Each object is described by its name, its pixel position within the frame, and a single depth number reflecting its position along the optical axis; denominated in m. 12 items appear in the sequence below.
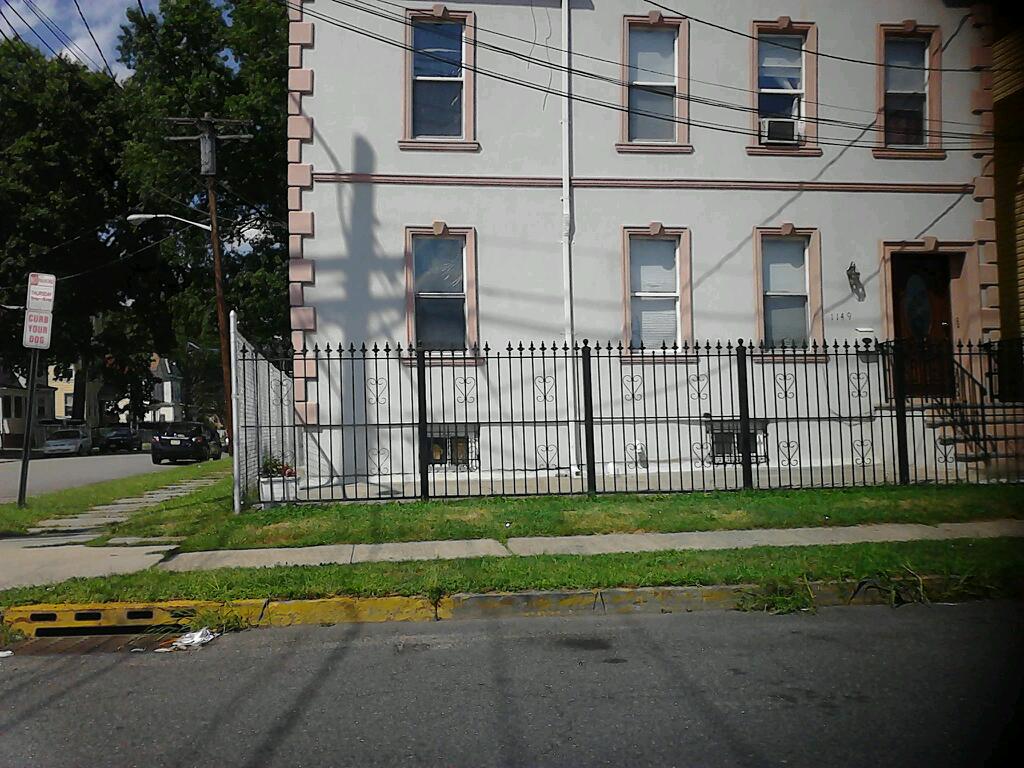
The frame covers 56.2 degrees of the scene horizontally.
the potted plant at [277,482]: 12.23
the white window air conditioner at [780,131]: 15.23
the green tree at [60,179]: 34.78
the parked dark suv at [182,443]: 34.50
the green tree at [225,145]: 25.81
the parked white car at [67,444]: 46.41
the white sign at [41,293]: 13.23
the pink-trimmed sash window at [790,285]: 15.12
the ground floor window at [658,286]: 14.86
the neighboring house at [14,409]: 54.06
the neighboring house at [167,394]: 90.12
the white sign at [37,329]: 13.17
